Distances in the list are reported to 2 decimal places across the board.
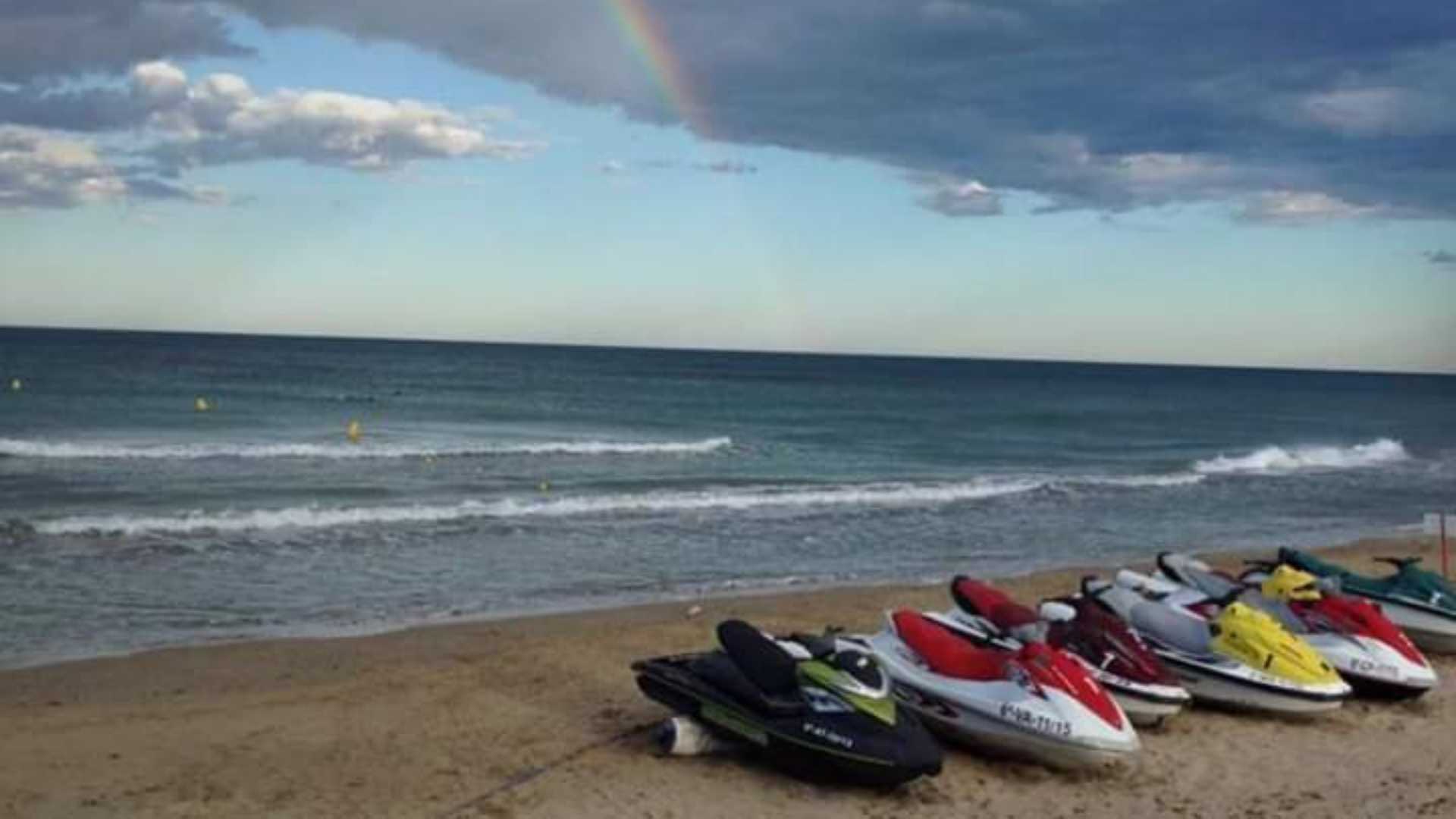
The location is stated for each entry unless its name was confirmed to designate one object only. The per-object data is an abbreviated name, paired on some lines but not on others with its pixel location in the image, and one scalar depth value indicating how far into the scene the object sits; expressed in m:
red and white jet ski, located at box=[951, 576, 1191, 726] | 8.78
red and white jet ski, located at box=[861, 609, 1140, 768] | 7.91
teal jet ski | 11.20
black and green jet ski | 7.48
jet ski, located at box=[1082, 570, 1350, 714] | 9.25
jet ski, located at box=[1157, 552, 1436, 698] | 9.76
